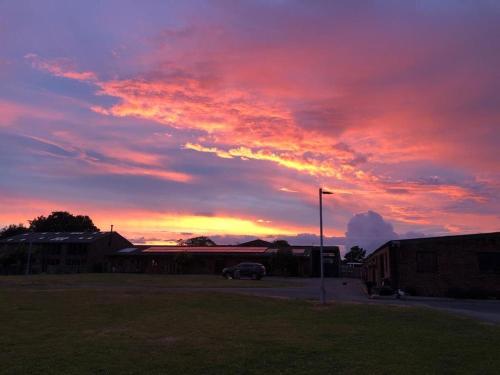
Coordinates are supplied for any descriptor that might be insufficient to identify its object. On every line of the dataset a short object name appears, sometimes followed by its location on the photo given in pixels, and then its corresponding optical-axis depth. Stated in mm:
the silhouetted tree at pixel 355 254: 121169
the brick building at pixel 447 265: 31188
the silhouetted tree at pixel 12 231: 101688
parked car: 46375
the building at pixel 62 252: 69688
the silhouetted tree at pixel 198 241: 93331
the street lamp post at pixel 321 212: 23156
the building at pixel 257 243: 79375
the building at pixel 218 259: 62875
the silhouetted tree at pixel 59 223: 104375
